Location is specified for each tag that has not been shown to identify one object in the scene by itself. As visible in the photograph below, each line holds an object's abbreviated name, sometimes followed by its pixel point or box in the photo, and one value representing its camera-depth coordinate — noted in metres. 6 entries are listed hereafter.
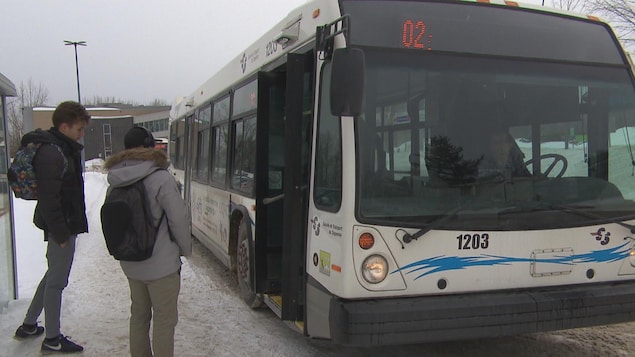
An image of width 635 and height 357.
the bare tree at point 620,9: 17.94
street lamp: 32.74
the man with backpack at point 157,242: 3.43
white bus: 3.43
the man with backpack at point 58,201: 4.00
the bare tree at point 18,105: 47.05
